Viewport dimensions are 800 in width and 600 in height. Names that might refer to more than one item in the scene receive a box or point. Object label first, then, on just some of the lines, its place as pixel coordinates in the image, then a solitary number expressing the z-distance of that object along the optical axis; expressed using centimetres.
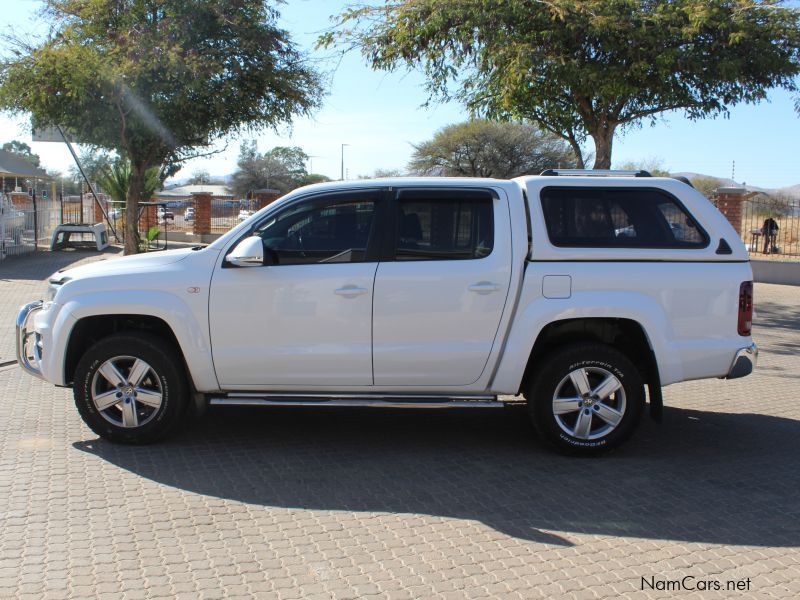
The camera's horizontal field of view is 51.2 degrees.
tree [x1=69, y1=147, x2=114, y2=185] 2013
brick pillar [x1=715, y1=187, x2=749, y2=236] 2139
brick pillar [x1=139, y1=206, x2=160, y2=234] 2913
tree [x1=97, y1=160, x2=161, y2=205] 2758
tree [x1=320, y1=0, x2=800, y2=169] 1327
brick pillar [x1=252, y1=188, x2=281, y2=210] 2941
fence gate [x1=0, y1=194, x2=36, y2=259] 2078
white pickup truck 577
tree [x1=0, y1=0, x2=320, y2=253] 1599
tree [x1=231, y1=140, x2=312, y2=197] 7269
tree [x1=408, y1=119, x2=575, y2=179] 4269
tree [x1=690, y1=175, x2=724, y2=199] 4950
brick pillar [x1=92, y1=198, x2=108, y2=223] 3106
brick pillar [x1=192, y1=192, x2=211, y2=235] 2827
